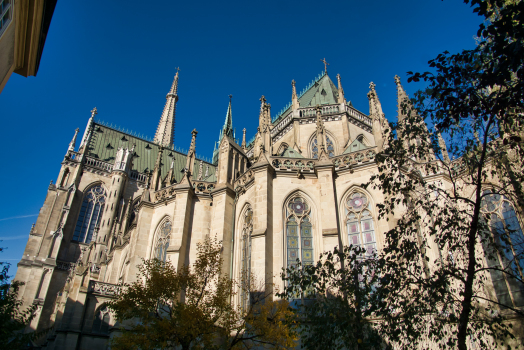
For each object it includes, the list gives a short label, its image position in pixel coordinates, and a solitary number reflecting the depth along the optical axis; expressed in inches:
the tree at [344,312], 344.2
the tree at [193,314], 486.9
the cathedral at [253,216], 691.4
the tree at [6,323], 569.9
